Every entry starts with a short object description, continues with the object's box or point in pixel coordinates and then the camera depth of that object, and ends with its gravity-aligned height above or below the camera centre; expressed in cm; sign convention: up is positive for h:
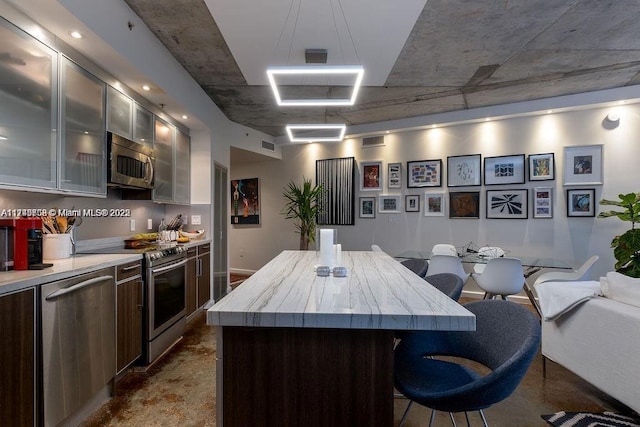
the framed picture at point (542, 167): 454 +67
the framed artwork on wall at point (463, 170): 500 +68
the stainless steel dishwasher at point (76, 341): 169 -78
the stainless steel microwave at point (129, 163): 263 +45
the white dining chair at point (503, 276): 337 -69
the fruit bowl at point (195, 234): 423 -30
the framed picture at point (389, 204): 557 +15
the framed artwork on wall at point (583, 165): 434 +67
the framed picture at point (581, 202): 435 +15
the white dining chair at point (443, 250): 444 -53
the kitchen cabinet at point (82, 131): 216 +59
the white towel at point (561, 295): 211 -58
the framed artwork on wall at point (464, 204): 500 +14
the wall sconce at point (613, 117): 421 +129
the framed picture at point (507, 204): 470 +13
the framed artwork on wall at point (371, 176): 572 +67
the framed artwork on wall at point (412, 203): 540 +16
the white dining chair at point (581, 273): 346 -68
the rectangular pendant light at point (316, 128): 331 +91
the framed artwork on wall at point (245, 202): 684 +23
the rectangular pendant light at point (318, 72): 207 +94
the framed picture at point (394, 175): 555 +67
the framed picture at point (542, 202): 455 +16
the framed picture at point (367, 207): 575 +10
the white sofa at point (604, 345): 173 -82
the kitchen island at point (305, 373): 108 -55
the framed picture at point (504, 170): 473 +66
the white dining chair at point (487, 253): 410 -54
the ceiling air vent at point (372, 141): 569 +131
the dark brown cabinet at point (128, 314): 233 -79
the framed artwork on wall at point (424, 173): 526 +67
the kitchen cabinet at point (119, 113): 266 +88
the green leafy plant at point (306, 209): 566 +6
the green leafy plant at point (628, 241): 349 -32
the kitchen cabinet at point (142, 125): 306 +88
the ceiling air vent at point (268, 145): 620 +134
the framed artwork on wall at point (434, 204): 523 +14
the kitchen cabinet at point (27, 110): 175 +61
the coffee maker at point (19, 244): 177 -19
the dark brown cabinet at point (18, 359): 144 -71
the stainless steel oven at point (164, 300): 269 -83
